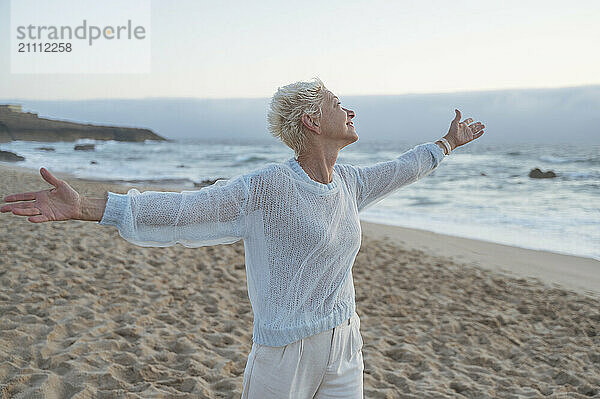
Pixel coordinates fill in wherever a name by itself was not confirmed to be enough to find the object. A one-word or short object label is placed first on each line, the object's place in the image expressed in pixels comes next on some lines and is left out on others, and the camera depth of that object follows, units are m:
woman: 1.65
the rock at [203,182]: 20.16
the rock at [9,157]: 26.58
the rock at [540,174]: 22.09
